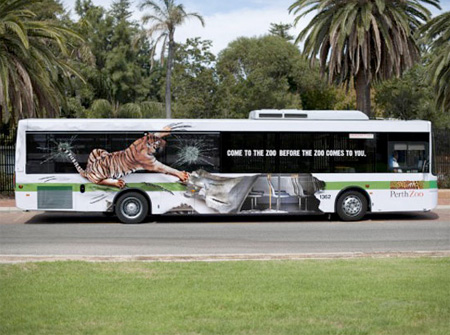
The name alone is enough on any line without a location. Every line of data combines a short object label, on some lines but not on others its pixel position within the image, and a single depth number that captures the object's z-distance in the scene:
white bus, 18.11
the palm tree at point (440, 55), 25.98
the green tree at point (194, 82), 44.31
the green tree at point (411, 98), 48.59
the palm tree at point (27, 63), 22.81
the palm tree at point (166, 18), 35.88
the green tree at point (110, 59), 54.97
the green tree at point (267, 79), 50.94
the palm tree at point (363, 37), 28.16
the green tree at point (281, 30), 85.13
